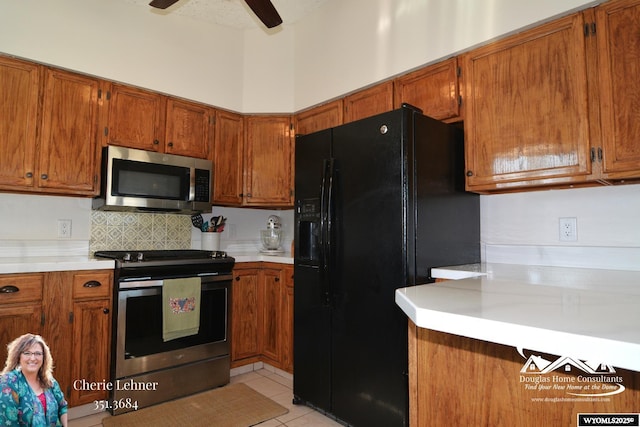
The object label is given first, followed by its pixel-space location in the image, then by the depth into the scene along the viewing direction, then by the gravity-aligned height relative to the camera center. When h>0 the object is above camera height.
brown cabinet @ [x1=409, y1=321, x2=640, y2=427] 0.75 -0.37
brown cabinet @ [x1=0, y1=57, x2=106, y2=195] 2.16 +0.65
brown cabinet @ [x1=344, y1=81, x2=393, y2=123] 2.43 +0.93
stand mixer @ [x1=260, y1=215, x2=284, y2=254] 3.42 -0.05
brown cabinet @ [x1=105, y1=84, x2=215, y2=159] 2.56 +0.83
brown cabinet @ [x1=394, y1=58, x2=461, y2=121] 2.08 +0.88
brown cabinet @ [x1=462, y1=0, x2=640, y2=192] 1.51 +0.61
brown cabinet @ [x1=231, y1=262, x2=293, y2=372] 2.77 -0.66
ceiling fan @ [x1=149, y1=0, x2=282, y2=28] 2.00 +1.29
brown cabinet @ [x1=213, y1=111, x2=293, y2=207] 3.12 +0.65
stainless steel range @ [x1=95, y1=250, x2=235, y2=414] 2.20 -0.68
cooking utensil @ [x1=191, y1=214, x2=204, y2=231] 3.12 +0.09
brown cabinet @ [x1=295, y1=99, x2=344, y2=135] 2.78 +0.94
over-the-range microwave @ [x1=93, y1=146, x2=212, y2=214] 2.47 +0.37
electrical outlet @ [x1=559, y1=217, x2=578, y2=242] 1.84 +0.02
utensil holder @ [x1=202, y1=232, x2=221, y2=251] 3.14 -0.08
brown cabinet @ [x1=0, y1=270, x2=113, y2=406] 1.92 -0.49
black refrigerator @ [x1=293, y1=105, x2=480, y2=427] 1.73 -0.07
